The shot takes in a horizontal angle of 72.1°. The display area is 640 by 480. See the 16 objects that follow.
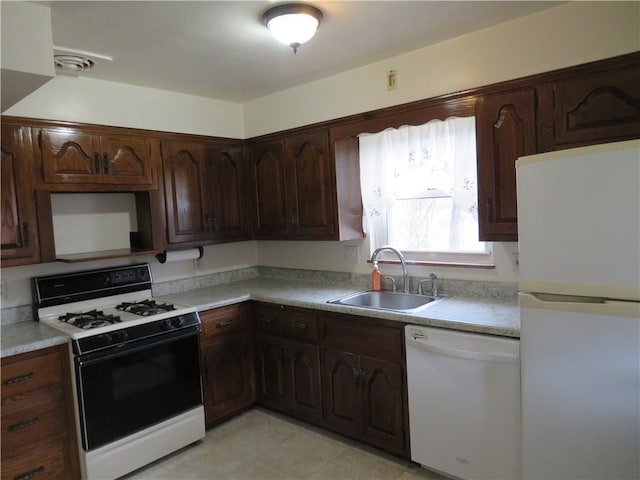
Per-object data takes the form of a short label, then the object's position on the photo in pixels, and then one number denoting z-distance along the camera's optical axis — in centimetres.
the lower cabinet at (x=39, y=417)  218
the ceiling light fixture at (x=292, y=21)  196
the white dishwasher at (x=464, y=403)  203
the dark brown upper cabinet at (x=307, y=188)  306
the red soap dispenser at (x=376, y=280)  304
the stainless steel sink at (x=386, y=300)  282
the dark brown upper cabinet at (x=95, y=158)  258
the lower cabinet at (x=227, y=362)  296
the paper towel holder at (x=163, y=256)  320
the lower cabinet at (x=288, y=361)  288
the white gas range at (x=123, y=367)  236
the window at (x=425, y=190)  260
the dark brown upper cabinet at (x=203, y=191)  314
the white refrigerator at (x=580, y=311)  153
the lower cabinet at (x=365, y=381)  245
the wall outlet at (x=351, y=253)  329
